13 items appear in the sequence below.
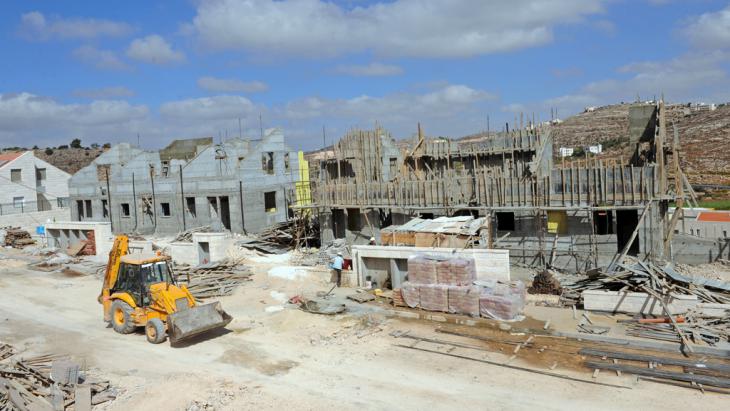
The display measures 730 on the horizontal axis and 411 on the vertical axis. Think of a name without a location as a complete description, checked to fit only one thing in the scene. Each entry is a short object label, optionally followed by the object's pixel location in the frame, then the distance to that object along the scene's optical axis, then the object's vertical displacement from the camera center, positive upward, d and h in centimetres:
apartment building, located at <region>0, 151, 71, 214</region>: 4625 +160
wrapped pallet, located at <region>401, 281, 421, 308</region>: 1705 -342
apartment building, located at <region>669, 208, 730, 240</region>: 2753 -283
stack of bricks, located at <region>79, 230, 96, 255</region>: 3014 -250
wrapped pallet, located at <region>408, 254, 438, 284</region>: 1702 -271
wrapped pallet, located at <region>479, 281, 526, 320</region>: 1560 -348
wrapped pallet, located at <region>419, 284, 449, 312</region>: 1656 -344
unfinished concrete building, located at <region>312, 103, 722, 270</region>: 1981 -102
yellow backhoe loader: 1422 -286
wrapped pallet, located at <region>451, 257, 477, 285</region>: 1656 -272
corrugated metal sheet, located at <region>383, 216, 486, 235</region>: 1966 -164
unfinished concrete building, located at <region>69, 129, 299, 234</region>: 3219 +48
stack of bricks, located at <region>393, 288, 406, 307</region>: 1741 -361
